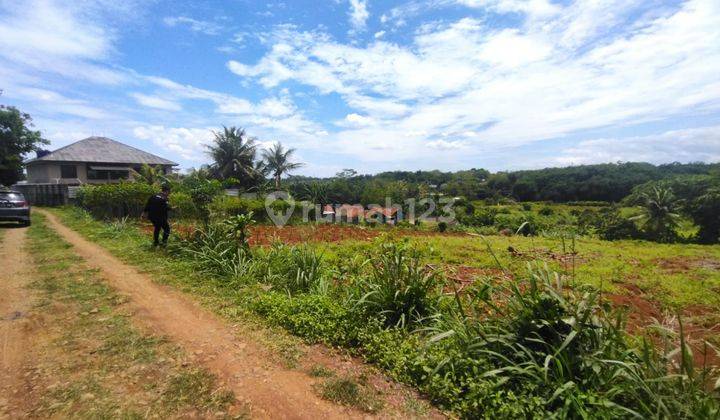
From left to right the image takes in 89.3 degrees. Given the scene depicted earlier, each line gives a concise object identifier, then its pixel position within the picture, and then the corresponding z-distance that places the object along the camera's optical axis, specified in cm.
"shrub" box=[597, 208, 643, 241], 2962
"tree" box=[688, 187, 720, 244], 2806
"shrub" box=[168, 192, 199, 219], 795
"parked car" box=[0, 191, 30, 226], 1141
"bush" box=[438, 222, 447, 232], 2784
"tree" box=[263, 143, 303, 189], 3478
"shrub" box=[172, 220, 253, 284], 611
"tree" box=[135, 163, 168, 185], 2030
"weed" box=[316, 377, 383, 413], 277
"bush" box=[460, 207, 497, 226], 3594
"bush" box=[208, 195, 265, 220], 802
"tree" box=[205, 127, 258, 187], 3219
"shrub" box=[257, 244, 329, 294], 538
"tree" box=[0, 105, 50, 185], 2464
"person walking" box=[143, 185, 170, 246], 835
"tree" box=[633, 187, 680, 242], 2898
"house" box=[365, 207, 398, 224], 2922
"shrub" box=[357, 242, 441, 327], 418
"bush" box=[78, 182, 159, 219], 1359
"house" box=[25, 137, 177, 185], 2558
